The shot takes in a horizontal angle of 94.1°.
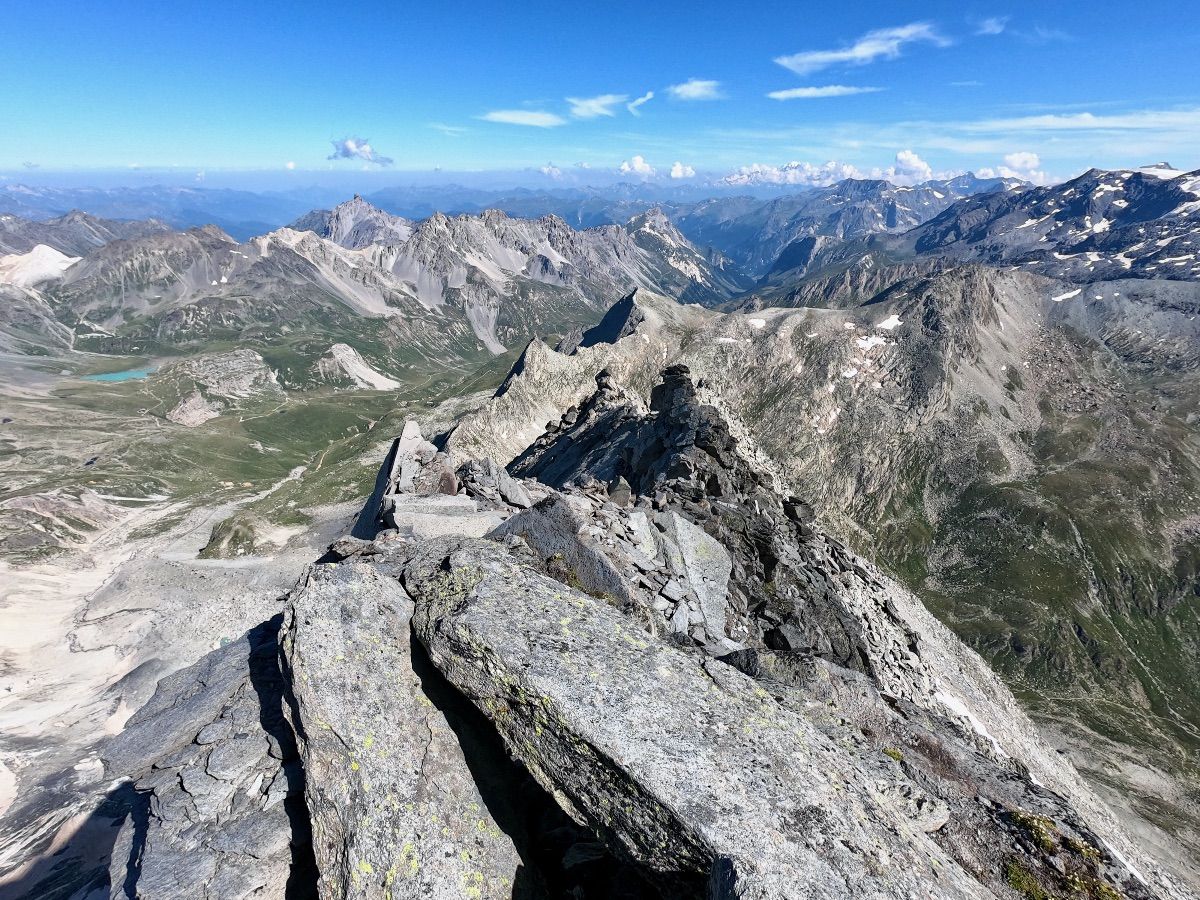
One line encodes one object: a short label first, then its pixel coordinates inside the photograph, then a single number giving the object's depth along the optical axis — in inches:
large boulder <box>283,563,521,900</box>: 498.0
